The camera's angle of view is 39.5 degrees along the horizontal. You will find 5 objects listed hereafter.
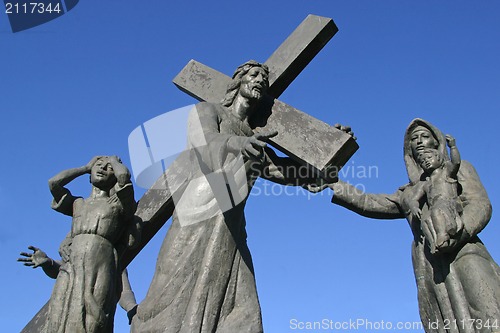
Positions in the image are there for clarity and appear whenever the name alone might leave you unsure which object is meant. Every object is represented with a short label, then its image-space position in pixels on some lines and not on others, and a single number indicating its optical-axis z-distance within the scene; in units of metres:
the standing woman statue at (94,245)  5.77
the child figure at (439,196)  5.82
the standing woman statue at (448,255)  5.70
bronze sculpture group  5.61
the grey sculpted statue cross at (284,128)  6.77
